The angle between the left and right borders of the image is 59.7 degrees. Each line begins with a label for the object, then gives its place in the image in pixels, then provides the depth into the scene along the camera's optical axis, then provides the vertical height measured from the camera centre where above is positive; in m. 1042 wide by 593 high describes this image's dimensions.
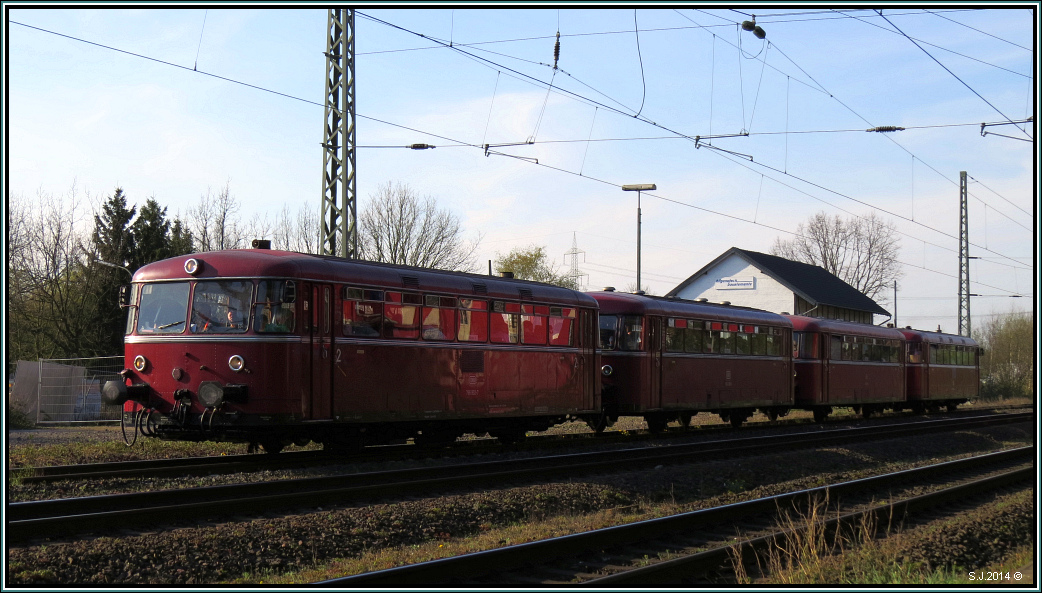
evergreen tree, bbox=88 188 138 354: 36.50 +4.00
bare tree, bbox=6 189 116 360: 35.00 +2.04
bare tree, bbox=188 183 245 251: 46.62 +5.95
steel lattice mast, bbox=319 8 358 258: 18.47 +4.37
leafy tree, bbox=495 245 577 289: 67.19 +7.16
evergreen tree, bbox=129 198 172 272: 40.25 +5.28
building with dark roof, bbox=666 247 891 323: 55.56 +4.82
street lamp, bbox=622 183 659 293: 31.75 +6.06
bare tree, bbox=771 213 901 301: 71.25 +8.77
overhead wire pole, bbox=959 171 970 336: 46.22 +5.73
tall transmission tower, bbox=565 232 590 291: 64.88 +5.98
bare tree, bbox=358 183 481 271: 48.31 +6.12
